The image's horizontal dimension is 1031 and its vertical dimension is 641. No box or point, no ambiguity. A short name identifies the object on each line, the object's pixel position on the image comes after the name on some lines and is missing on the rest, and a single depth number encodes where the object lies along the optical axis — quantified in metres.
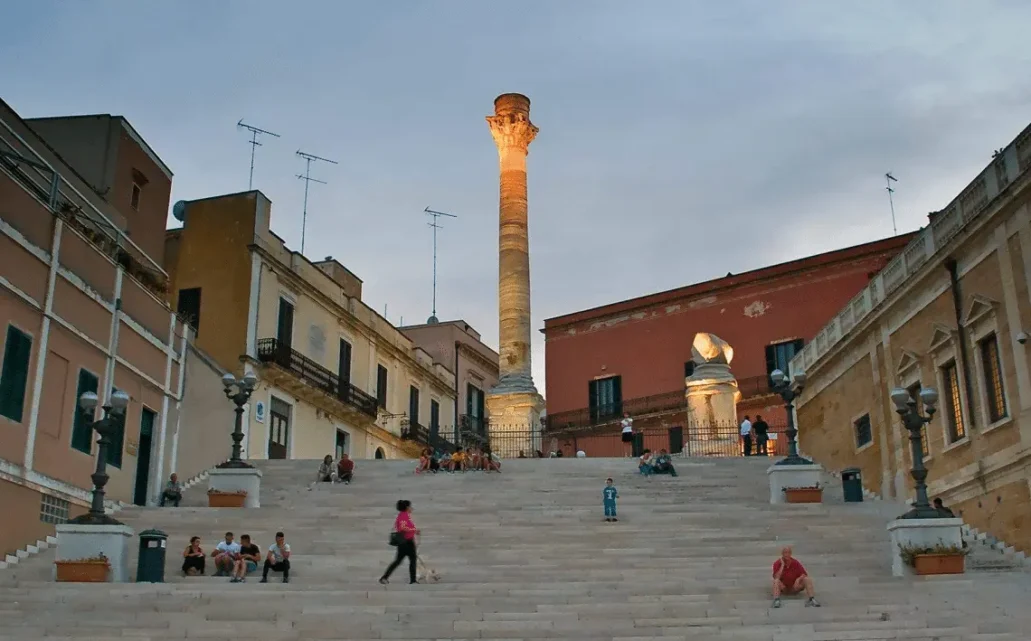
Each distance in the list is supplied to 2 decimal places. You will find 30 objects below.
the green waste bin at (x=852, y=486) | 22.72
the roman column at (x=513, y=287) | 34.56
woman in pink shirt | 14.78
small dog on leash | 15.33
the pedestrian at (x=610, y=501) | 20.28
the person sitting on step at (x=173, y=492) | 23.11
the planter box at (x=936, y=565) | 15.65
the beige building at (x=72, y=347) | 18.94
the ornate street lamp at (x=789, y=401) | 21.89
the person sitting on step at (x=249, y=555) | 16.55
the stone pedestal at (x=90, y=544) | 16.12
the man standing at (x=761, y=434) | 31.30
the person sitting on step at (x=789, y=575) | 14.05
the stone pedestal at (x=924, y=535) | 15.91
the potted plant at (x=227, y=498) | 22.20
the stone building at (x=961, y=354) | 18.75
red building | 41.72
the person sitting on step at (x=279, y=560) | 15.84
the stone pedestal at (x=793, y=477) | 22.03
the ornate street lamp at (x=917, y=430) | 16.17
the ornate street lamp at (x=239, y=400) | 22.31
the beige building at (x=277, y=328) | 33.59
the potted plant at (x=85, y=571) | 15.86
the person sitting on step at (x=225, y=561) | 16.45
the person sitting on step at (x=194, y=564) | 16.48
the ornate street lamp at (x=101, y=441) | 16.47
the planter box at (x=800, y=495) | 21.88
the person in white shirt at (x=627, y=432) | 32.38
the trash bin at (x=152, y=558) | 15.75
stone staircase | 12.80
